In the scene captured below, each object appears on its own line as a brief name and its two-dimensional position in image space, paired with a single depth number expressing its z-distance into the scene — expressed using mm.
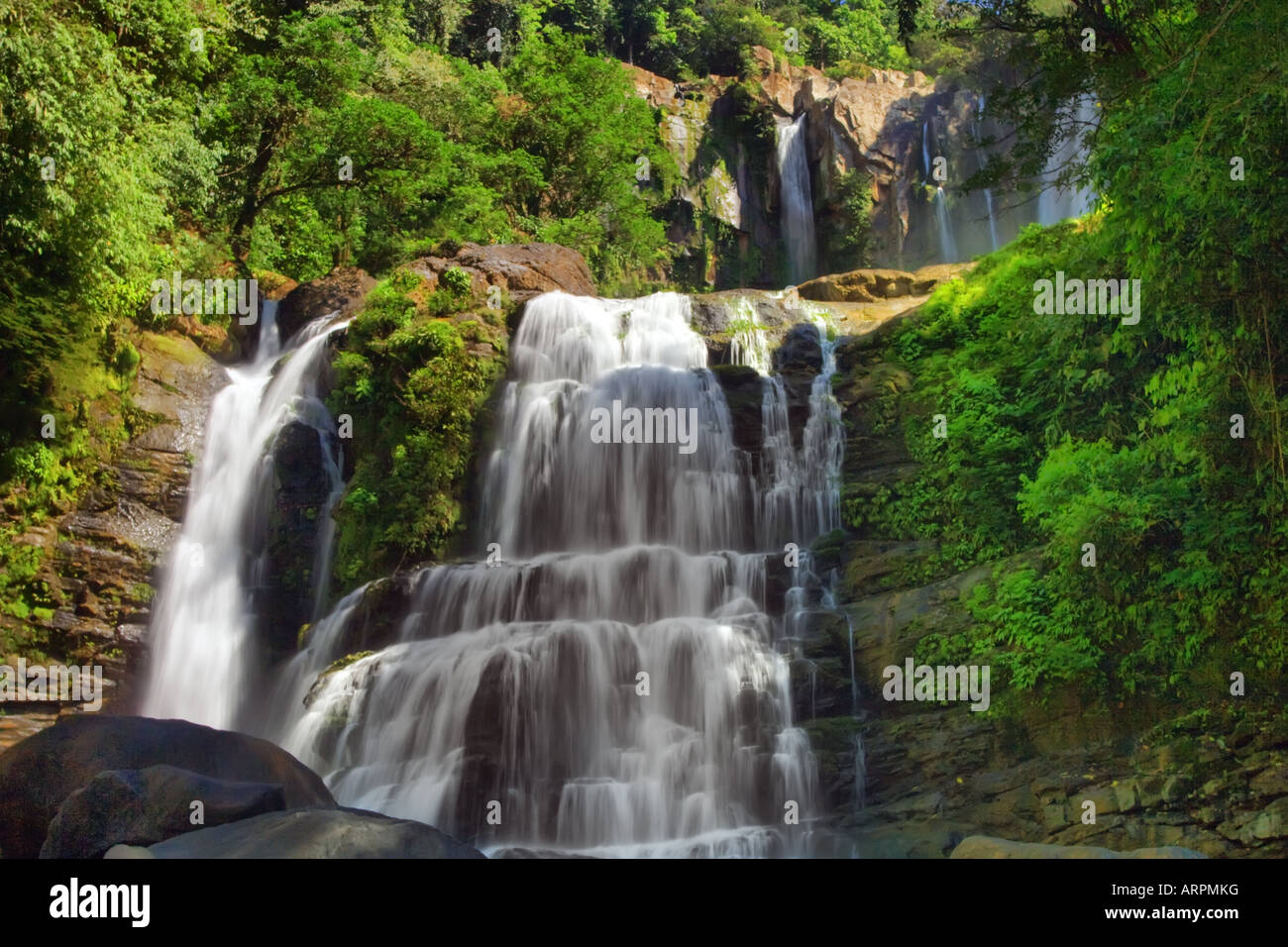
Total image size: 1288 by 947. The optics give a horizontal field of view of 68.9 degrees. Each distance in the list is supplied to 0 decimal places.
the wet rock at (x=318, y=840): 5809
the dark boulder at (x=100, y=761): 7828
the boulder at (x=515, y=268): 17984
